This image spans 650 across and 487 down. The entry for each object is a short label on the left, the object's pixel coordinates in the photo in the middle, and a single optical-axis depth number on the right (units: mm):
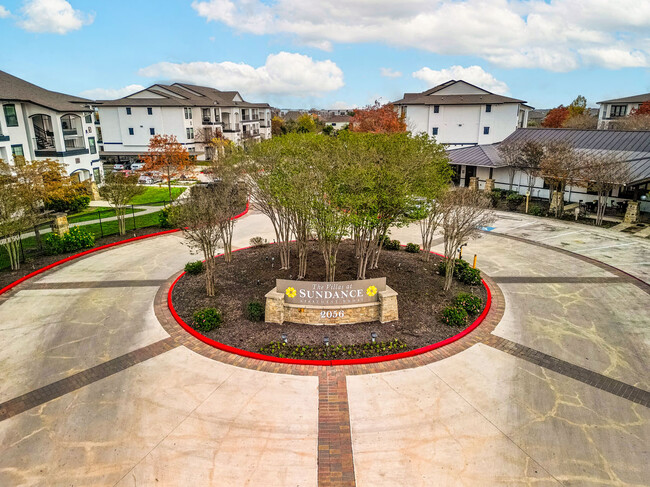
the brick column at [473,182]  36906
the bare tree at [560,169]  28328
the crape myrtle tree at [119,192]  23656
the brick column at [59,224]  21219
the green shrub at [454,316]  13492
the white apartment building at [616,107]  65438
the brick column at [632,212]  26891
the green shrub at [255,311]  13609
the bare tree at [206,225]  15156
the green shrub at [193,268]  17641
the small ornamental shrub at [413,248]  20844
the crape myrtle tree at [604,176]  26266
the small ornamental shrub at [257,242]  21172
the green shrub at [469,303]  14297
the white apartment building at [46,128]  30516
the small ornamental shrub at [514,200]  33219
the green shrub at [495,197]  33909
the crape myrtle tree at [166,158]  35000
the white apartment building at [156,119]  57375
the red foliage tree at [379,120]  49219
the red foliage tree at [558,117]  65875
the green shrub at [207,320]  13125
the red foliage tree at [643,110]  55281
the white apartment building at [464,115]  50250
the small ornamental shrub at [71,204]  28673
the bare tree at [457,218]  16197
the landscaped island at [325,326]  12312
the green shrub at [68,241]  20688
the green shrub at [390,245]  21000
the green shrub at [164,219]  25703
